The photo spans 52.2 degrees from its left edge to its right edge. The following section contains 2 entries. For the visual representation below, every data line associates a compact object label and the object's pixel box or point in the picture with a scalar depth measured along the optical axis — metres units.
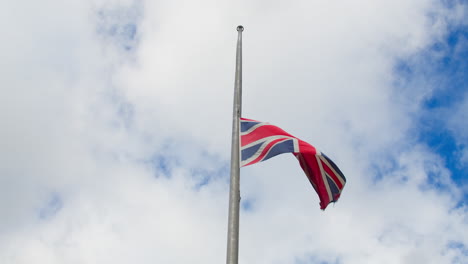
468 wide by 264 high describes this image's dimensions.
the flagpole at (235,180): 12.52
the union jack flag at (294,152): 15.61
